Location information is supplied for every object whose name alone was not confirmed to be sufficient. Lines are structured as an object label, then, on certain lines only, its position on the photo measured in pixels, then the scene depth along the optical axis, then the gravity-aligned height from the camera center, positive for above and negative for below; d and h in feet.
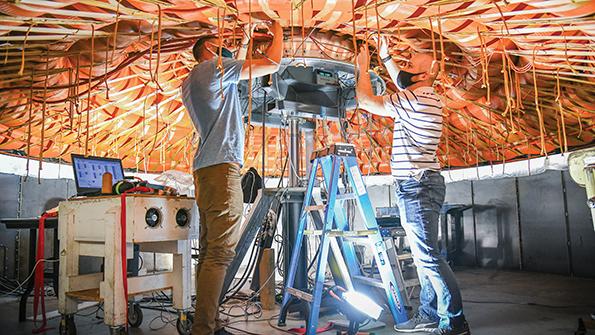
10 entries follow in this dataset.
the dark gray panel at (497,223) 17.62 -0.81
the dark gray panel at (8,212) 13.76 +0.02
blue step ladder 7.51 -0.63
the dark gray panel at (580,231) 14.98 -1.02
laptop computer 8.84 +0.90
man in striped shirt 7.32 +0.56
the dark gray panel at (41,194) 14.97 +0.64
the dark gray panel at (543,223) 15.98 -0.78
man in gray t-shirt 6.36 +0.77
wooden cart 6.46 -0.58
